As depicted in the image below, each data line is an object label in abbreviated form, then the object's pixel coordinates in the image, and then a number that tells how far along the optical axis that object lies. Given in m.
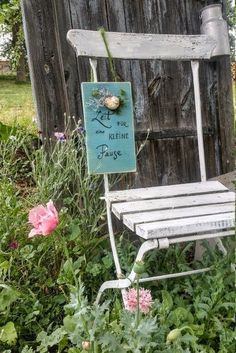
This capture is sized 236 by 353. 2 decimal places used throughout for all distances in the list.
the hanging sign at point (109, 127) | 1.58
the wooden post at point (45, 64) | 1.88
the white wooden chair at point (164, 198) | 1.13
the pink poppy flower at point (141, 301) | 1.09
